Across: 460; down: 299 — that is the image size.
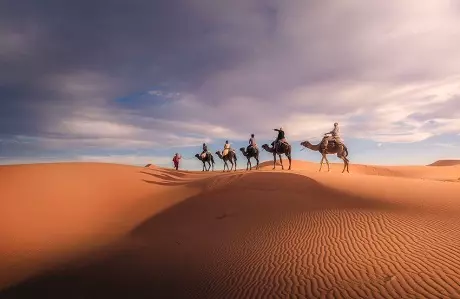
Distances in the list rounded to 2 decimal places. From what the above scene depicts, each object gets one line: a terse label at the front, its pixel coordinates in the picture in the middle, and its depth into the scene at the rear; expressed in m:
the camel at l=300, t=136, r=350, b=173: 24.12
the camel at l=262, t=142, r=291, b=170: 26.23
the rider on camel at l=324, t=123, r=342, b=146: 23.44
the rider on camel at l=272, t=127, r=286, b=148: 25.72
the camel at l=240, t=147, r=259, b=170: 29.34
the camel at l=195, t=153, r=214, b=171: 38.06
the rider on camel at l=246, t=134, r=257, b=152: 28.62
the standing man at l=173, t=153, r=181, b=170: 39.38
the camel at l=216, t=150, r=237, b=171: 33.03
